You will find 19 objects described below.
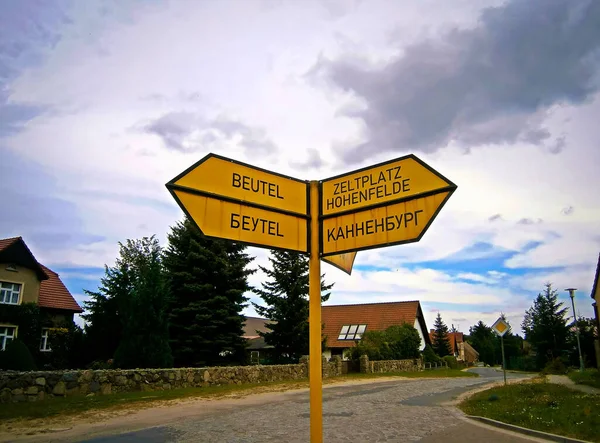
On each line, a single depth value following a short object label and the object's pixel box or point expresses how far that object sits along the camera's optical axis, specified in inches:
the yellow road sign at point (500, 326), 766.5
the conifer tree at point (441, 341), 2655.0
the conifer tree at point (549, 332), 1786.4
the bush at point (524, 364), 1950.3
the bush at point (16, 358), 773.9
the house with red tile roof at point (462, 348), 3365.2
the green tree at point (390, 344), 1425.9
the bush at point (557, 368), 1200.8
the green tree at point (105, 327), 1053.8
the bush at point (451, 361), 1953.0
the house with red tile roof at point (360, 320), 1802.4
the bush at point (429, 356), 1756.4
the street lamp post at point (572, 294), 1203.1
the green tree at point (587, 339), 1630.2
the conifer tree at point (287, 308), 1231.5
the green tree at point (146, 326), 818.2
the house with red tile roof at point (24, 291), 1075.3
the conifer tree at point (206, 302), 1050.2
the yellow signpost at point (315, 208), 144.8
